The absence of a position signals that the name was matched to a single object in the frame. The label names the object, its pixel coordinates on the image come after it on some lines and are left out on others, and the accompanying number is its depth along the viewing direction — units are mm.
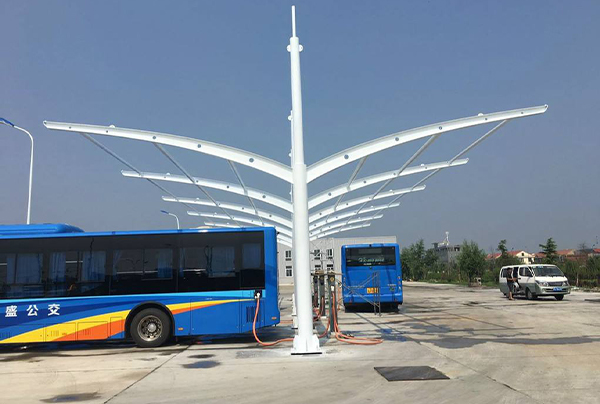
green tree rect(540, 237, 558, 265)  48519
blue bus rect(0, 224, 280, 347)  12594
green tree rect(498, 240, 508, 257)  60125
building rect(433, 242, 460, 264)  132625
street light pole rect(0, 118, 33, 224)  21906
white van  25656
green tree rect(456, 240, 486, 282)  50438
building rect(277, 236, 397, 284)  80250
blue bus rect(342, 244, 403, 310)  21406
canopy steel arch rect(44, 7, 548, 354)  11328
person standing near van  27366
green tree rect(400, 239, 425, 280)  85325
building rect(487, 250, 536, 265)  139000
